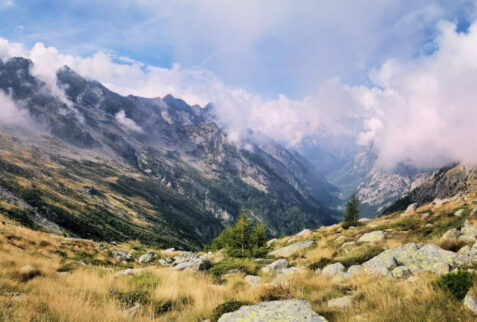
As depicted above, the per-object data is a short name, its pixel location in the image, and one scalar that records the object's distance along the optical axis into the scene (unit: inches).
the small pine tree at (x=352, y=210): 2554.6
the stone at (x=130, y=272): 521.0
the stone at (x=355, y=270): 411.8
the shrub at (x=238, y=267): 600.0
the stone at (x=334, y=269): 450.3
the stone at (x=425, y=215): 962.0
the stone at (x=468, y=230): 480.4
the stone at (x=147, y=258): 1269.3
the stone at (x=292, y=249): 958.7
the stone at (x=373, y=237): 779.9
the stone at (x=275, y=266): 576.3
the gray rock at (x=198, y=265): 726.5
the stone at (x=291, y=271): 500.2
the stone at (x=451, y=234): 492.3
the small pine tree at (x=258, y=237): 1323.8
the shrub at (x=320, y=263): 547.0
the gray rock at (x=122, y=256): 1170.3
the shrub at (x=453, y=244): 437.7
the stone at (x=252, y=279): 446.2
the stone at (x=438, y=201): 1333.7
